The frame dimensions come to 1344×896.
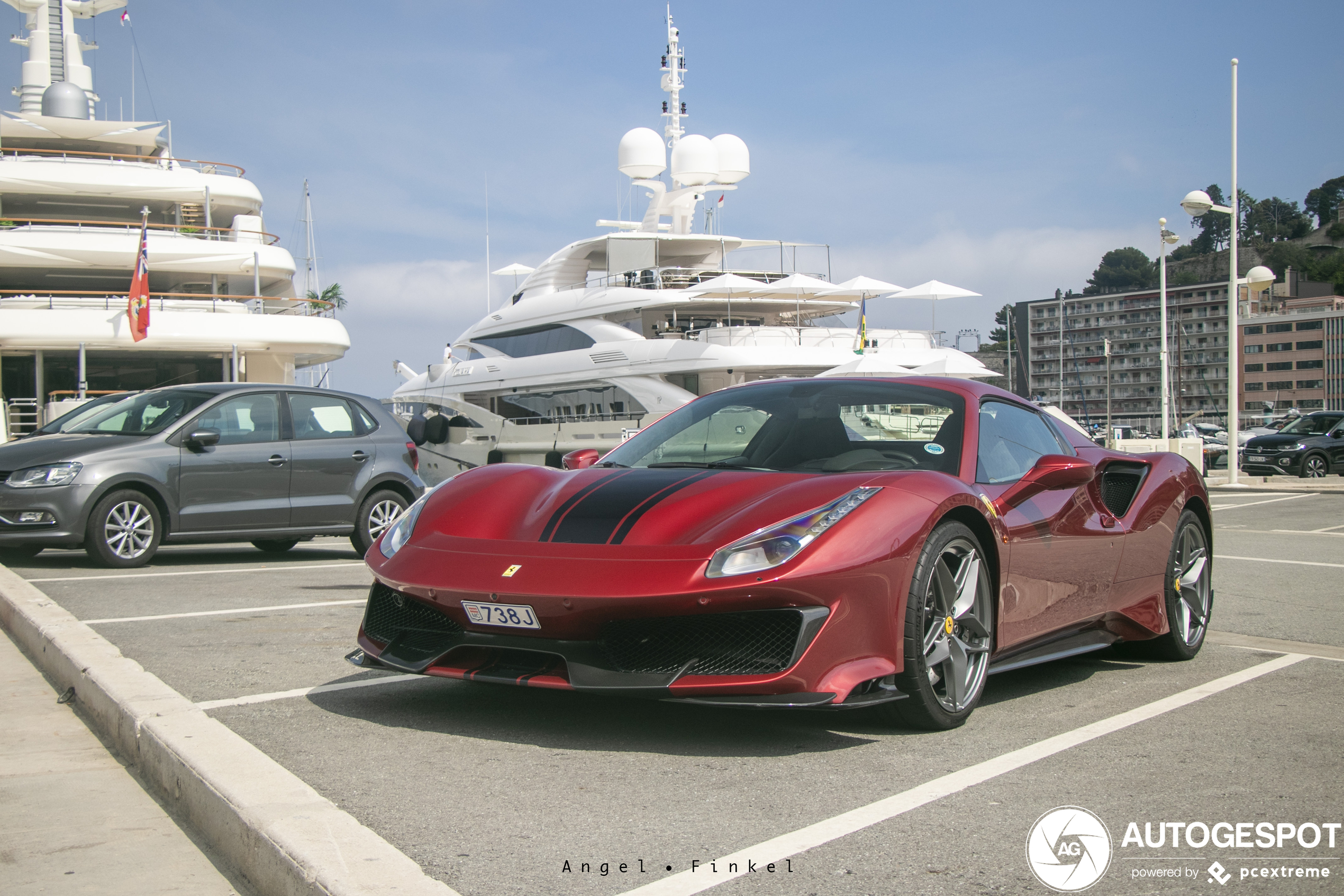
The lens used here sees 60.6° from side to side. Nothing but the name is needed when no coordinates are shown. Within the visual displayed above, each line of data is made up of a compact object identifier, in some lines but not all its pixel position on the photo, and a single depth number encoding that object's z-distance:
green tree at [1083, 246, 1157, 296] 190.38
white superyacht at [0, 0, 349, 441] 28.50
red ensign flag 26.23
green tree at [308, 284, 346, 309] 89.56
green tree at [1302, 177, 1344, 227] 188.12
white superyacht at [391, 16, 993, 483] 27.67
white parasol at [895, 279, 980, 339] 30.16
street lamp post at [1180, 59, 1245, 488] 23.28
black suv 26.92
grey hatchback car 8.39
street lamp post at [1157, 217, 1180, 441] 27.81
